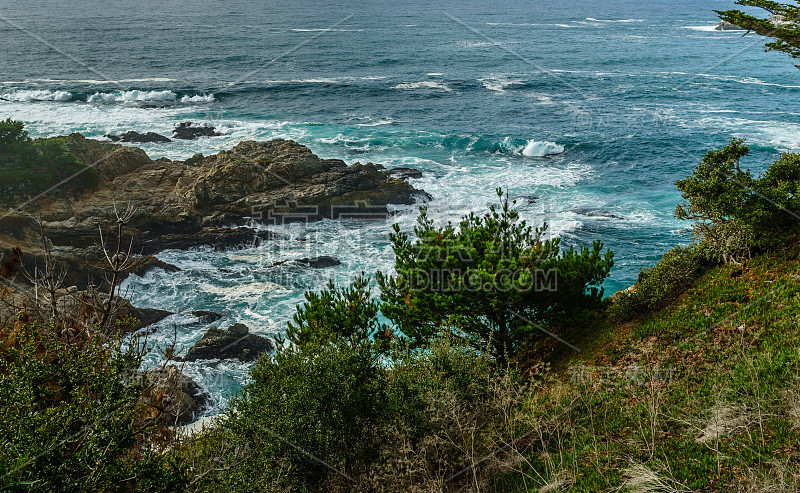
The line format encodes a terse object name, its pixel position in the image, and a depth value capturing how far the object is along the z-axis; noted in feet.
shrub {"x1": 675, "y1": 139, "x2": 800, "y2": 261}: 50.26
